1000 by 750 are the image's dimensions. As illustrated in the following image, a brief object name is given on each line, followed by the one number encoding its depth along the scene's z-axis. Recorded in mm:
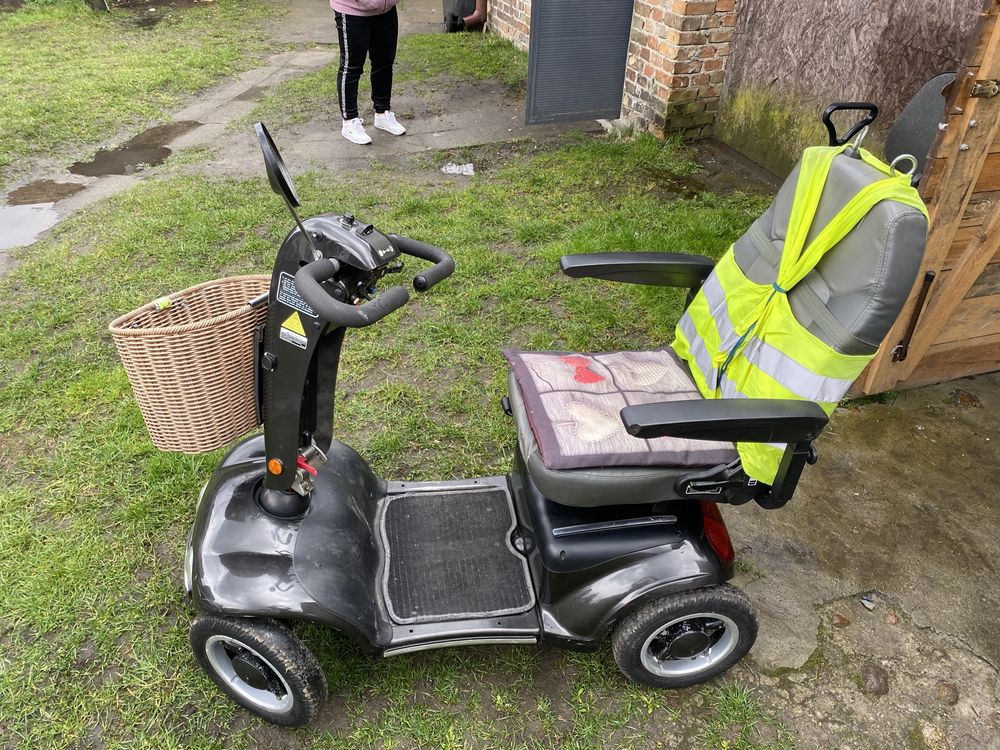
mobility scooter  1695
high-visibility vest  1792
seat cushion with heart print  1894
